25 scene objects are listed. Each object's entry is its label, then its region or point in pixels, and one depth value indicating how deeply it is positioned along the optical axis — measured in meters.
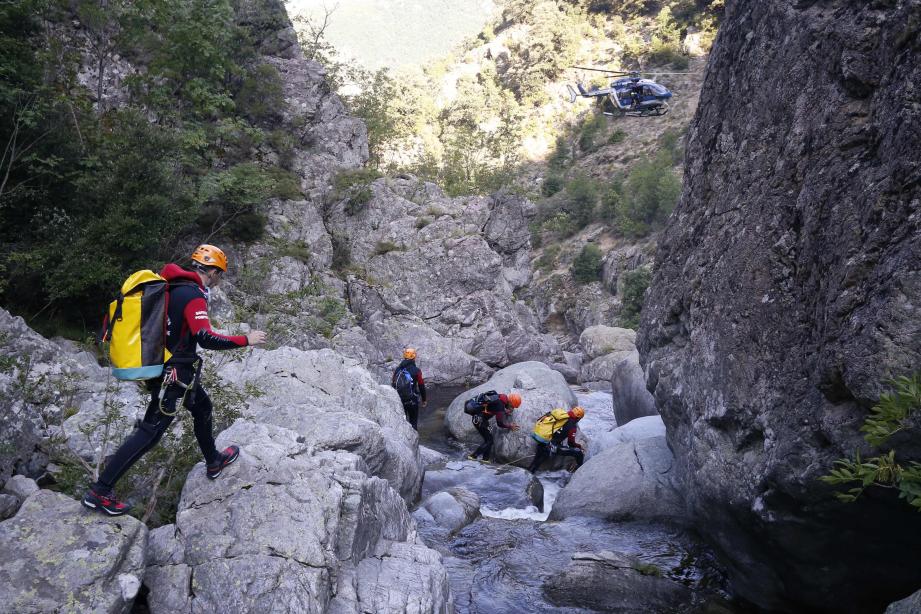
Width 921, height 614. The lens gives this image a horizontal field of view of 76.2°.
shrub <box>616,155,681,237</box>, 48.72
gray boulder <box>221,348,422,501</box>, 8.91
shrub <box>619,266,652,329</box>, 42.28
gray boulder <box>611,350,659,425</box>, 16.27
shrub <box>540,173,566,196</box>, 68.25
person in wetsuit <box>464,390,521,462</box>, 15.12
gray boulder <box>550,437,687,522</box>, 10.03
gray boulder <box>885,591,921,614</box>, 4.38
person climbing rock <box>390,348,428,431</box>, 14.93
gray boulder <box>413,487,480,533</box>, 10.32
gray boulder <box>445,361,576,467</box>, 15.55
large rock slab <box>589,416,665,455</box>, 13.14
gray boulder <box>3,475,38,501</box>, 5.39
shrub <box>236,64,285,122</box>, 32.25
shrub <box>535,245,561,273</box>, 57.94
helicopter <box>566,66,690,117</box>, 29.03
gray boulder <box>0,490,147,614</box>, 4.25
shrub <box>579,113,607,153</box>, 73.25
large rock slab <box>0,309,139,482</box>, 5.82
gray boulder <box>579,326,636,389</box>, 29.12
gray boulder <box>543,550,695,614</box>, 7.62
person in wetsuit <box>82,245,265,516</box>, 4.91
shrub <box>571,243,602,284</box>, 51.59
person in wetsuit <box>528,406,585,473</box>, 14.09
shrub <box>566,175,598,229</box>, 59.94
